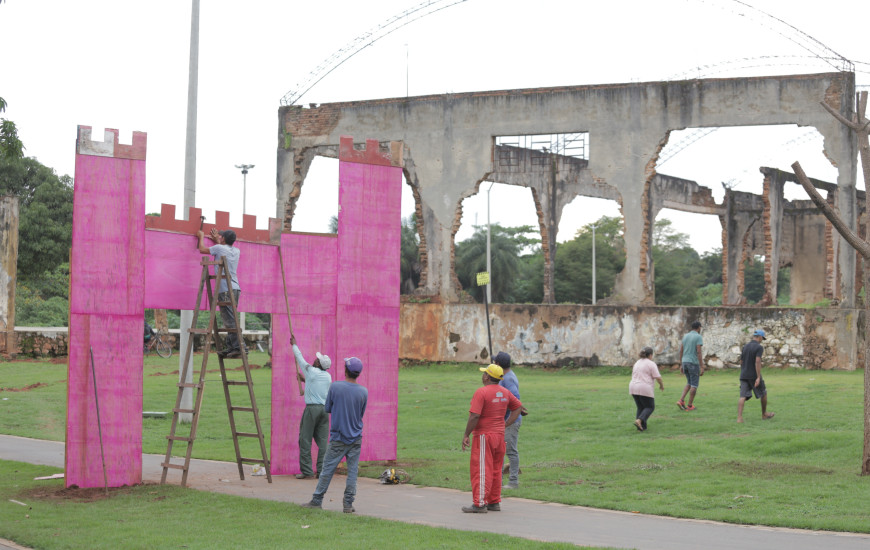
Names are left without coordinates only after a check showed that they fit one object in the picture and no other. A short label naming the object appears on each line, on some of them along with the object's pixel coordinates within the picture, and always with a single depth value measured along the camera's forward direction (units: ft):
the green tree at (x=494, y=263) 202.69
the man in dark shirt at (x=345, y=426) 31.81
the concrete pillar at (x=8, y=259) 102.99
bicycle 104.68
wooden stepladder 36.22
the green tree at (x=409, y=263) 196.31
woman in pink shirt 51.13
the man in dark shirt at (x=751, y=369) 51.11
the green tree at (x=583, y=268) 198.39
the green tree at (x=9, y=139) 40.37
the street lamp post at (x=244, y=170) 144.36
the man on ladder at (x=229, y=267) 38.32
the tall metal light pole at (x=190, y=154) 55.52
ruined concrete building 83.61
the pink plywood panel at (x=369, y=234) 44.06
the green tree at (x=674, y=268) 194.90
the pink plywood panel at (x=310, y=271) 42.93
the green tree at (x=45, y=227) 136.46
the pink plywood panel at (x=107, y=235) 36.42
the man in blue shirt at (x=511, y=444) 36.96
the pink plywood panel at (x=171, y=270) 38.29
